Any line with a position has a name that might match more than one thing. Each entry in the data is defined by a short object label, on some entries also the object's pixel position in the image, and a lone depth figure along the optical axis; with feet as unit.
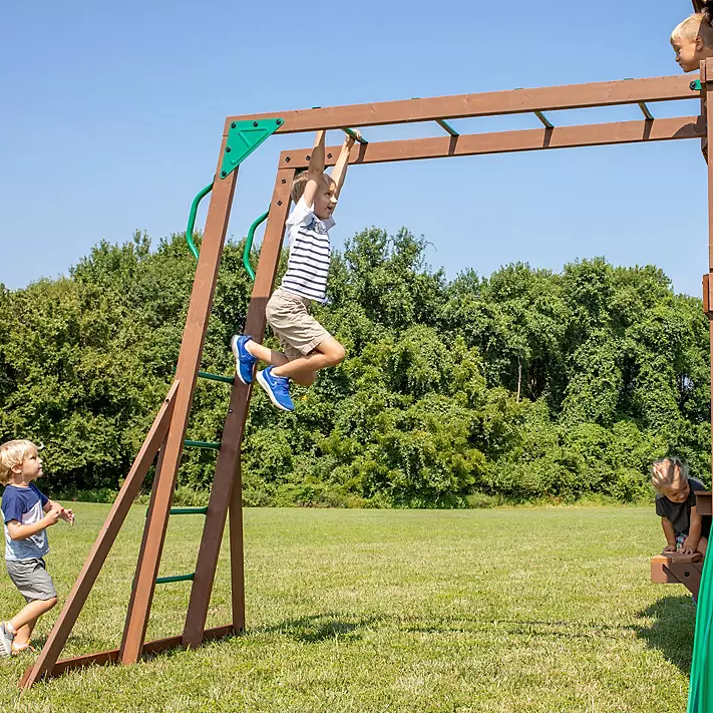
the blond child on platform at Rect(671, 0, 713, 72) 16.37
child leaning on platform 21.38
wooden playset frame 18.67
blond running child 20.36
